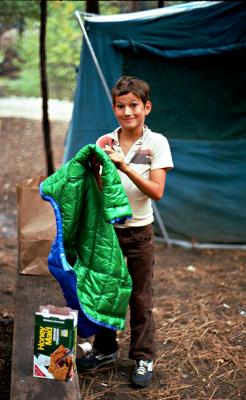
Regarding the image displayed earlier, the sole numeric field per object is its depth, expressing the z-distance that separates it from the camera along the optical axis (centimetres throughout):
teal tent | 512
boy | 268
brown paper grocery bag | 372
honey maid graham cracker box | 226
